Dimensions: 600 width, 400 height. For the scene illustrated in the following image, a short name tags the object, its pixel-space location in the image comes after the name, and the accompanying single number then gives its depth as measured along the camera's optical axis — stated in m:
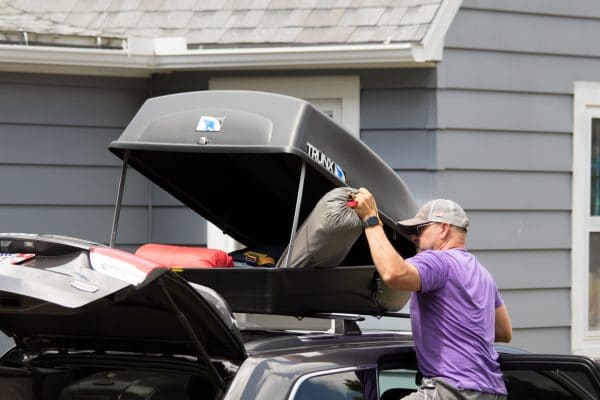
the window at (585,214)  15.71
